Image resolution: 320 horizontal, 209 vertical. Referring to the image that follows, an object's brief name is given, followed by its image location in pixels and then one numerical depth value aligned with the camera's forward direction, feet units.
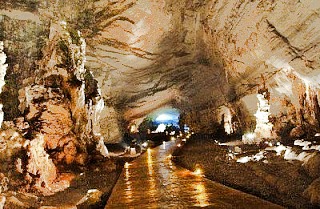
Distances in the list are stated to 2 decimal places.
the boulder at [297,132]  59.93
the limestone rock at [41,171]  33.83
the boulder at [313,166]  25.05
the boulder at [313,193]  18.35
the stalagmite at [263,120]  63.41
